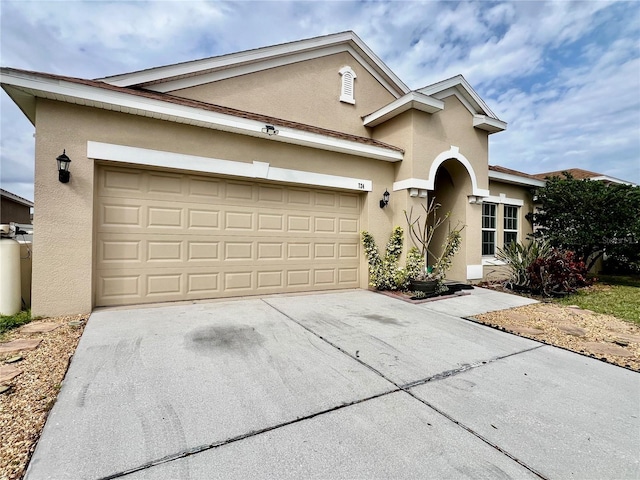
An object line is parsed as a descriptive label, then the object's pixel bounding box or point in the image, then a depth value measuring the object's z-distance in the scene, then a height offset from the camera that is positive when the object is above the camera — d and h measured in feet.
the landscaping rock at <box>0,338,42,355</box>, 11.76 -4.46
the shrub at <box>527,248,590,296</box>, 25.84 -2.71
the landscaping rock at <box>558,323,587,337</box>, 15.93 -4.83
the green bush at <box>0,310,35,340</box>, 14.17 -4.20
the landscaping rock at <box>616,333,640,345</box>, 15.08 -4.87
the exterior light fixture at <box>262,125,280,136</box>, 20.35 +7.55
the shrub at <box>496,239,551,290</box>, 27.24 -1.57
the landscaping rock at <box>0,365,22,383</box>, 9.47 -4.50
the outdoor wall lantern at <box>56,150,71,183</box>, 15.67 +3.70
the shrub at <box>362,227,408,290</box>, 25.16 -2.48
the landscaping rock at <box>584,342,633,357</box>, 13.32 -4.88
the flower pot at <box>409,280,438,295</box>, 23.91 -3.59
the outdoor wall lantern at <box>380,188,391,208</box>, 26.00 +3.63
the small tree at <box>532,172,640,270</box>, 30.04 +2.85
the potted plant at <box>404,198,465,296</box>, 24.22 -1.60
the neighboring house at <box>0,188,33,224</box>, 55.27 +5.80
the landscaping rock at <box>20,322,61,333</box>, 13.99 -4.37
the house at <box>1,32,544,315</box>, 16.24 +4.85
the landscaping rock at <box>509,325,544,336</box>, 15.83 -4.78
